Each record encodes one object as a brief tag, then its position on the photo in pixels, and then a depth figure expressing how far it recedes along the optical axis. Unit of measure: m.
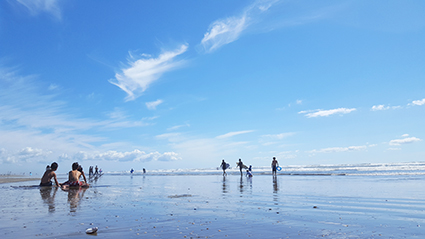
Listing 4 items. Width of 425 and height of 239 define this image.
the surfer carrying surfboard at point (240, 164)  44.62
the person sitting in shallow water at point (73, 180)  19.91
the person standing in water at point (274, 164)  38.72
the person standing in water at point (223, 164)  46.66
